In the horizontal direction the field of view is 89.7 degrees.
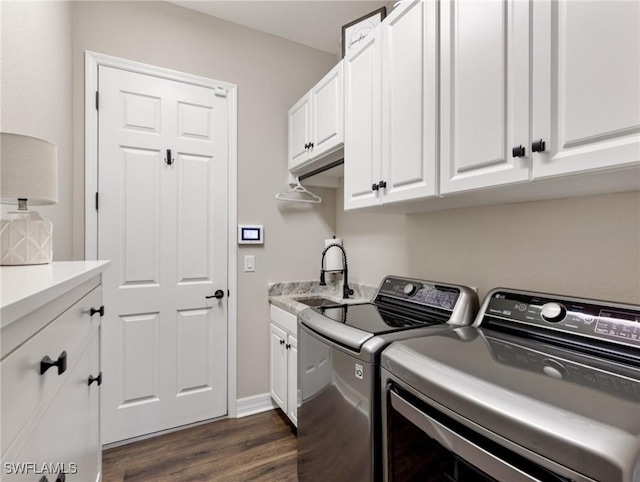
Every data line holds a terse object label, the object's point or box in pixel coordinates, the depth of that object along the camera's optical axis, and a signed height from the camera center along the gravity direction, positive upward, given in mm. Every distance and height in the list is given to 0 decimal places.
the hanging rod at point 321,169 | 2156 +517
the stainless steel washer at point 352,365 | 1103 -490
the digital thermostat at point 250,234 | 2400 +41
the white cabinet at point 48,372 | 485 -274
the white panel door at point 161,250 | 2039 -73
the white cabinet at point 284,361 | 2023 -824
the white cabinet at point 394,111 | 1309 +603
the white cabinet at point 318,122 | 1930 +792
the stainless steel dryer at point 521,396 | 574 -335
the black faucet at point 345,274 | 2330 -255
